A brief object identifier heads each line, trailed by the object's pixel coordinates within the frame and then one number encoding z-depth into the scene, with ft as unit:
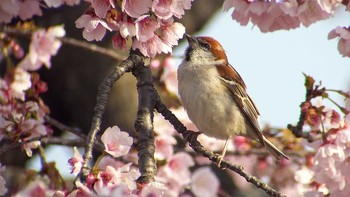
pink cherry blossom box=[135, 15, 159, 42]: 19.85
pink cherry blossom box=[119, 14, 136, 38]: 19.86
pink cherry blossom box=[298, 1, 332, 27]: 21.06
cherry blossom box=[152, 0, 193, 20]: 19.94
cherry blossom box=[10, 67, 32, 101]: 26.35
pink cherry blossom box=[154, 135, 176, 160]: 30.45
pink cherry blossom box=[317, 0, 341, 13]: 20.72
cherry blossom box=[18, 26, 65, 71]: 26.94
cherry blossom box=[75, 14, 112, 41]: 19.83
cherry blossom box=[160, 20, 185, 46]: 20.98
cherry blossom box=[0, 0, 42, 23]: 23.27
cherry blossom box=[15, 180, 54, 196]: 17.29
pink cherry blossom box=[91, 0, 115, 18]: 19.66
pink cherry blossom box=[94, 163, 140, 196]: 16.92
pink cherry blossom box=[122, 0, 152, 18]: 19.52
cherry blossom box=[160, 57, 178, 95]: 32.81
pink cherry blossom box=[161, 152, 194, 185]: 30.30
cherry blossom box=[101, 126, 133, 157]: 18.59
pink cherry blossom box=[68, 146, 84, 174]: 17.12
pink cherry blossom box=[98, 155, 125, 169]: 29.96
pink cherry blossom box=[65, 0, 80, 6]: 22.46
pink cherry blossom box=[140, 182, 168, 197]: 16.84
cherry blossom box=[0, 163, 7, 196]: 20.51
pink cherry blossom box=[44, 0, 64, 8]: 20.87
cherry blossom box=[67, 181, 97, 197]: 16.03
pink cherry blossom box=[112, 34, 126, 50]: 20.53
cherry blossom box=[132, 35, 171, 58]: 20.94
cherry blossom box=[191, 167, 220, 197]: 14.80
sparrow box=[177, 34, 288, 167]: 28.02
